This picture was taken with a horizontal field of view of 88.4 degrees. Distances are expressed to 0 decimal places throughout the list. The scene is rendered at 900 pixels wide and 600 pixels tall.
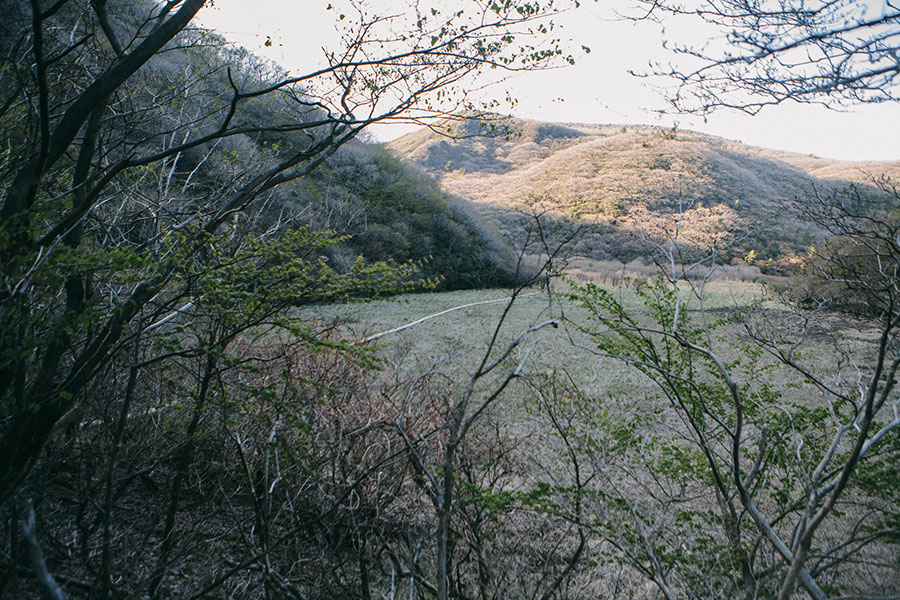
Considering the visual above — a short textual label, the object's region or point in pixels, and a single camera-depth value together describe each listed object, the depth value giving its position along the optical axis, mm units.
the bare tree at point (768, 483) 1989
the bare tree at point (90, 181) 2301
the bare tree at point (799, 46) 3053
